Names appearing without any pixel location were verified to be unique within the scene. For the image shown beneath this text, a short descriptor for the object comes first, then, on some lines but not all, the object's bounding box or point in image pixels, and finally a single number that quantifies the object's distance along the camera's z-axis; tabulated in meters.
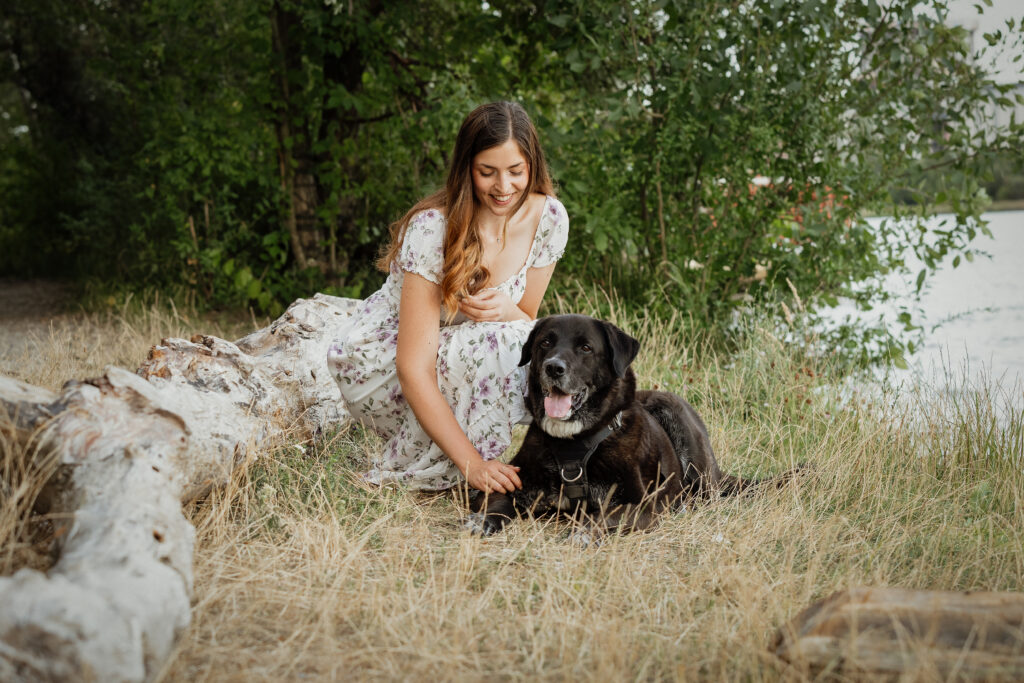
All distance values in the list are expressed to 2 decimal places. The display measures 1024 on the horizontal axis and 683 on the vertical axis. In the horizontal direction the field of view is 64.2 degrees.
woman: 3.30
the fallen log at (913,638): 1.95
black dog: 3.07
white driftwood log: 1.82
